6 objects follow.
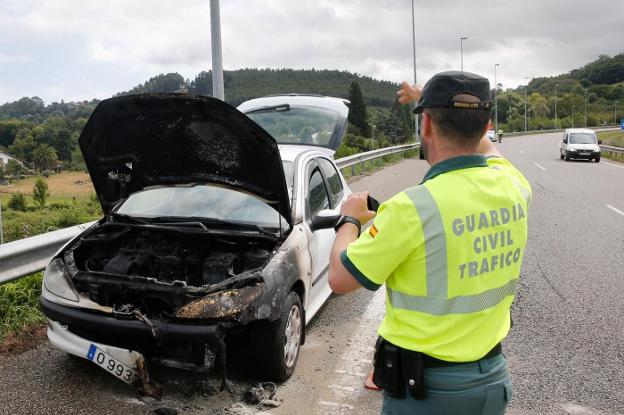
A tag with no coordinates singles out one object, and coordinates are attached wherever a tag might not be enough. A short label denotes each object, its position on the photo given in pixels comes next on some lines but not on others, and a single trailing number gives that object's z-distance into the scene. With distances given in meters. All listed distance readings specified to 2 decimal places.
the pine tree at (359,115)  88.69
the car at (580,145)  26.12
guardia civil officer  1.66
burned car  3.38
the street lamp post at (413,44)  31.57
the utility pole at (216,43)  8.21
